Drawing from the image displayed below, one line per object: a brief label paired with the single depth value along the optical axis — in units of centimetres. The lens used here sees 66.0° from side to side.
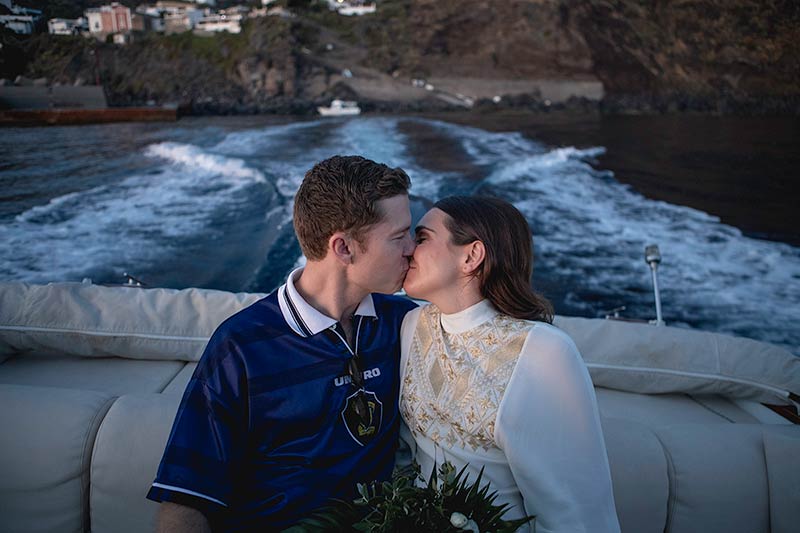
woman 102
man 106
